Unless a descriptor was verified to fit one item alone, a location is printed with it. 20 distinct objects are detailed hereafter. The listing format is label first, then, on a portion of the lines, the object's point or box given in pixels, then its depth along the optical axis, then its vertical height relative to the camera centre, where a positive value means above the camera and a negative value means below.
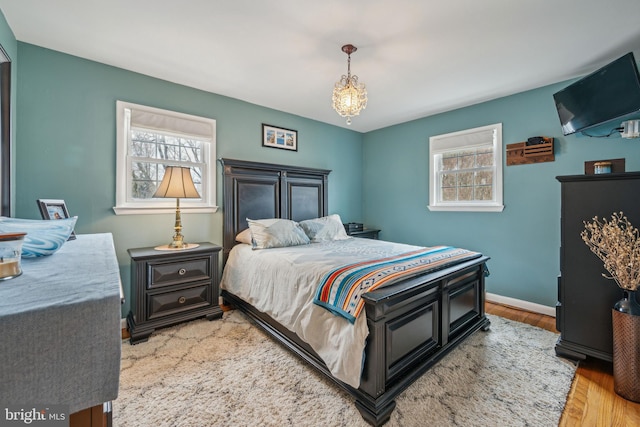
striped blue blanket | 1.62 -0.42
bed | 1.55 -0.76
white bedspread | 1.59 -0.64
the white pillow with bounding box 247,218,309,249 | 2.91 -0.23
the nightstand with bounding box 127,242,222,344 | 2.41 -0.71
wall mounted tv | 2.07 +1.00
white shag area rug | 1.54 -1.15
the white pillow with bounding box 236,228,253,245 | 3.16 -0.28
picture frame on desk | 1.99 +0.03
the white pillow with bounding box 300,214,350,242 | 3.48 -0.21
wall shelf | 2.98 +0.70
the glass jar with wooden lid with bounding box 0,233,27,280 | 0.77 -0.12
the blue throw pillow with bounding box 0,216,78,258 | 1.12 -0.10
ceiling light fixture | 2.29 +1.01
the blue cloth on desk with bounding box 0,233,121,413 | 0.52 -0.27
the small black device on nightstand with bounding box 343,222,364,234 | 4.46 -0.22
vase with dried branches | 1.67 -0.56
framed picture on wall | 3.71 +1.08
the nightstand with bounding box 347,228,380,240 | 4.32 -0.32
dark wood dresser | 1.91 -0.42
